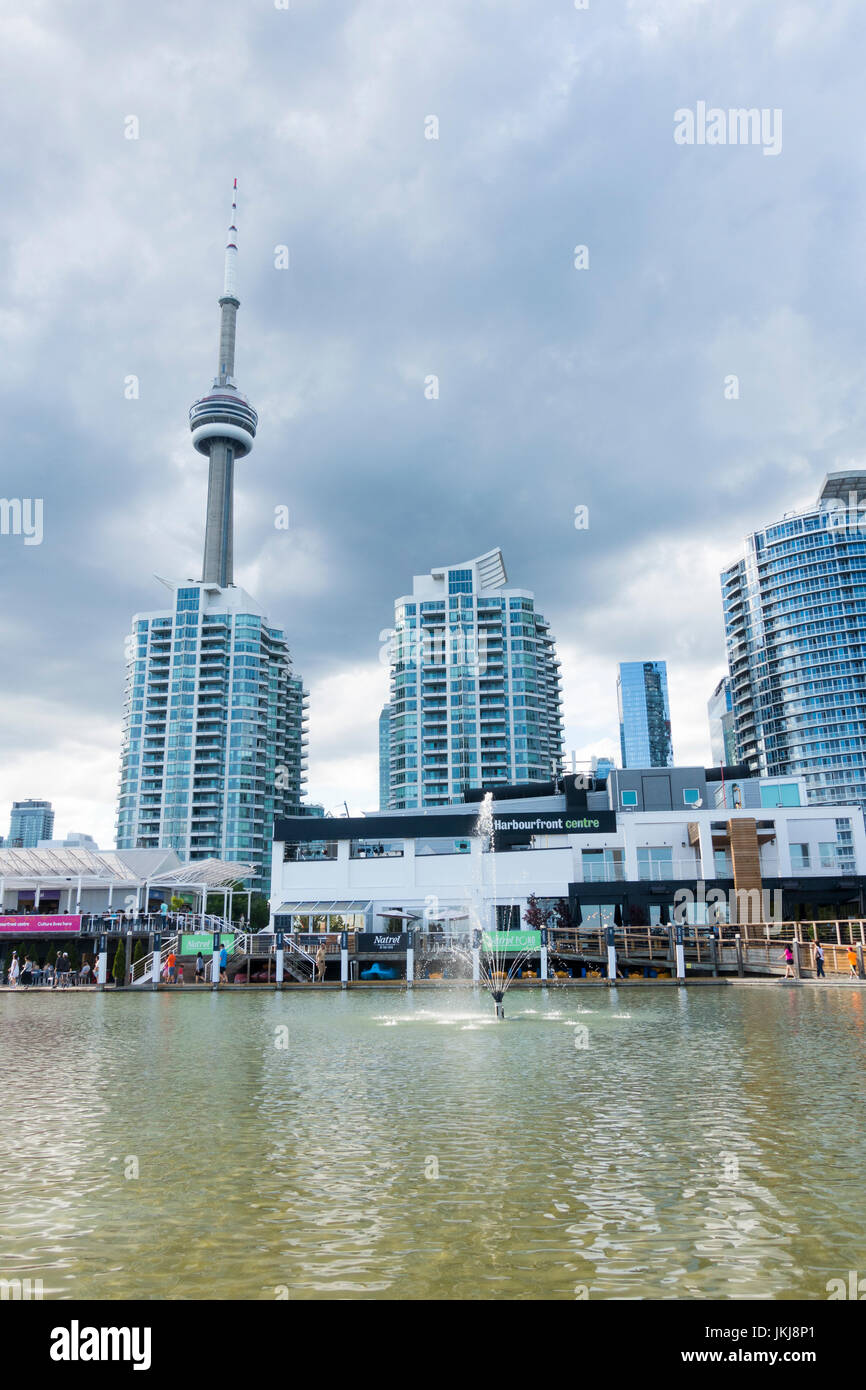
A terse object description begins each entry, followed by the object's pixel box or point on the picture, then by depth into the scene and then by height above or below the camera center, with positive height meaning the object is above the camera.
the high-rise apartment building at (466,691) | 157.00 +34.94
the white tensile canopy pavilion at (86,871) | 78.06 +2.28
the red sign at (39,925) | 63.91 -1.70
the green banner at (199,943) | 52.25 -2.52
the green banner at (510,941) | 48.41 -2.46
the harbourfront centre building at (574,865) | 62.59 +1.94
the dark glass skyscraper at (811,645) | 169.50 +45.74
